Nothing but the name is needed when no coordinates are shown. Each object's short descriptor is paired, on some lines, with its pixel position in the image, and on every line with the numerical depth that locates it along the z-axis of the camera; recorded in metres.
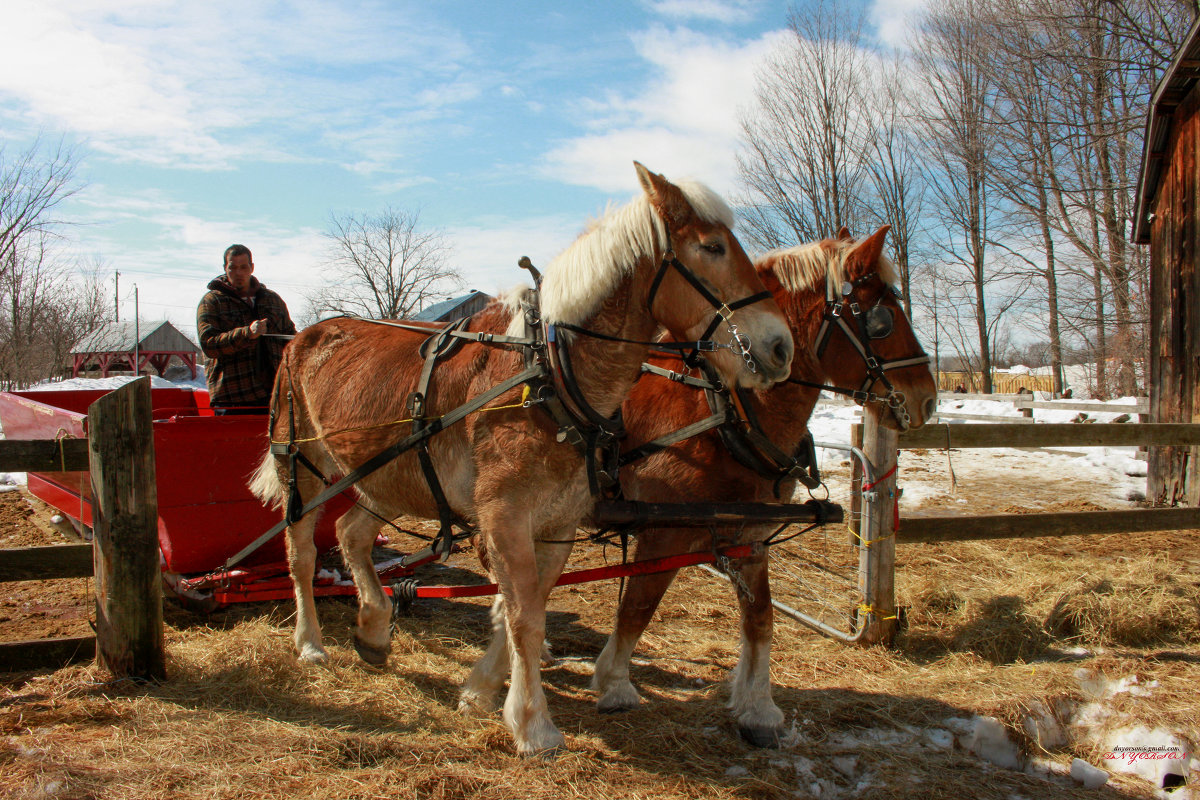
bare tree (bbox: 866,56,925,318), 26.73
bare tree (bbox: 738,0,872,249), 24.73
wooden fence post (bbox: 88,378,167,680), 3.30
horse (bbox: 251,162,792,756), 2.57
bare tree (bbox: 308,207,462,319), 43.34
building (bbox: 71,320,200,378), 41.34
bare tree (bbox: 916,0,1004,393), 23.09
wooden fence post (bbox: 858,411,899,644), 4.19
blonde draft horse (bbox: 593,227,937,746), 3.39
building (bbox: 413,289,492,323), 40.67
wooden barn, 7.99
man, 4.75
